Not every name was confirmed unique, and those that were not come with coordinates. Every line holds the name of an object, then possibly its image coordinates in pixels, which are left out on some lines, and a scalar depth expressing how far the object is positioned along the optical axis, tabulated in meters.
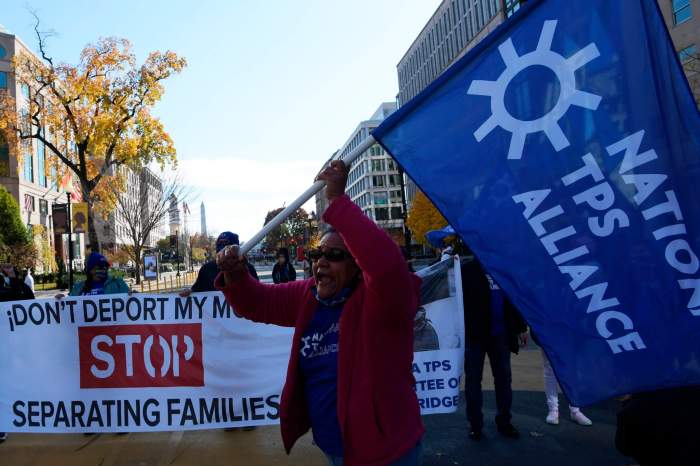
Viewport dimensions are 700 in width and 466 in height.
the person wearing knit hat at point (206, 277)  6.22
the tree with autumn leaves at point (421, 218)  55.81
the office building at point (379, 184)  106.44
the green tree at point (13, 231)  40.44
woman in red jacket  2.00
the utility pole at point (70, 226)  21.58
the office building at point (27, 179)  51.78
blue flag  2.19
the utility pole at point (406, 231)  24.25
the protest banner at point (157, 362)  5.27
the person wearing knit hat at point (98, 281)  6.30
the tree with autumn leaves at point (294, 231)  73.88
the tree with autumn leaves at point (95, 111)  27.05
